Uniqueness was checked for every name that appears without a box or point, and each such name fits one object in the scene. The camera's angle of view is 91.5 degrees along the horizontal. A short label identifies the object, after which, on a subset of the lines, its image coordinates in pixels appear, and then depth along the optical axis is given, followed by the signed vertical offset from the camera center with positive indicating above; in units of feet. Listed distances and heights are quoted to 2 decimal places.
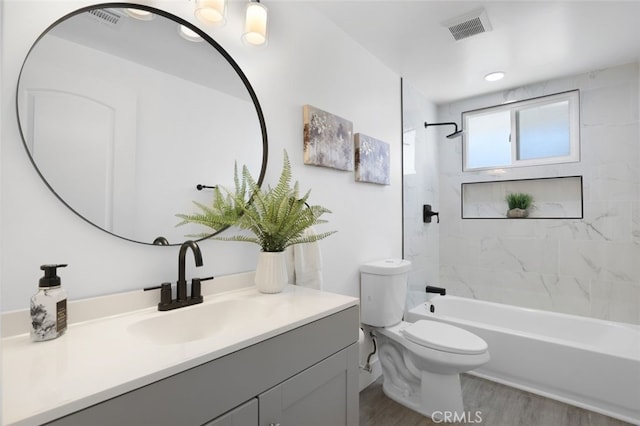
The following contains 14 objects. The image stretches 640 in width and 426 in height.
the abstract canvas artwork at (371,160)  6.89 +1.37
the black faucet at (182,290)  3.59 -0.87
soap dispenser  2.67 -0.80
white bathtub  6.09 -2.97
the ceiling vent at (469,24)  6.14 +4.03
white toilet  5.73 -2.49
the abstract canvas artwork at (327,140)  5.62 +1.52
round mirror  3.10 +1.17
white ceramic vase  4.27 -0.75
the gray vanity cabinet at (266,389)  2.13 -1.45
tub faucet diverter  9.73 -2.26
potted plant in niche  9.56 +0.48
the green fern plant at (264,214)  4.08 +0.04
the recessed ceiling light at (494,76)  8.66 +4.06
